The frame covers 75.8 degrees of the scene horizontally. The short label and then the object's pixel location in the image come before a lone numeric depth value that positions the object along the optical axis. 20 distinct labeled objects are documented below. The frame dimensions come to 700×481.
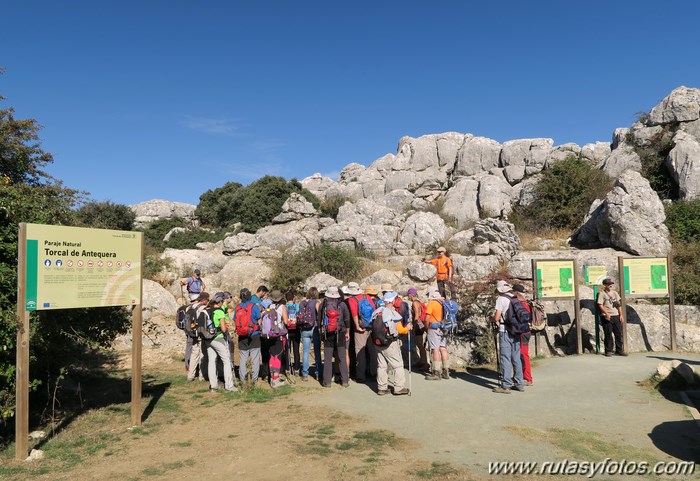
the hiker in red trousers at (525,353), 8.26
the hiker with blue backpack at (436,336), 8.84
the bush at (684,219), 18.68
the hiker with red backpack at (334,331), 8.73
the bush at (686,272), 13.59
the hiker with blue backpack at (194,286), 12.05
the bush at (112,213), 34.00
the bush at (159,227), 35.56
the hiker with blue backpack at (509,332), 7.84
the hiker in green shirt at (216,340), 8.37
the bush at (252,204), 35.44
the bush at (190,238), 31.37
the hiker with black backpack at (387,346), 7.96
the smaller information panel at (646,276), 11.79
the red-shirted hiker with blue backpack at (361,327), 8.91
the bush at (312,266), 20.48
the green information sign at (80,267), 5.61
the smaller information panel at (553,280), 11.62
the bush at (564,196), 24.62
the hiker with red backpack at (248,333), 8.59
